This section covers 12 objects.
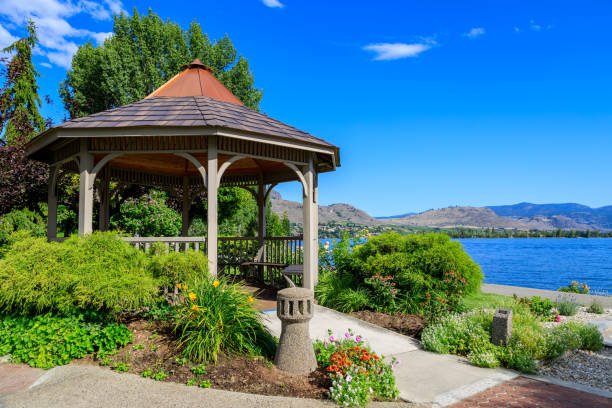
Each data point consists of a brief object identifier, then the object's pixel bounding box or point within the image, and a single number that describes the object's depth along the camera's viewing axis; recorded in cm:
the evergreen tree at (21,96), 1342
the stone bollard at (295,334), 417
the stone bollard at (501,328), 518
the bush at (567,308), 827
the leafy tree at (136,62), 1750
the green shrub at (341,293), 723
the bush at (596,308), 859
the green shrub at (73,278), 434
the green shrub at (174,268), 519
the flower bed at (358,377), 352
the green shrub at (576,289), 1287
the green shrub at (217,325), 421
